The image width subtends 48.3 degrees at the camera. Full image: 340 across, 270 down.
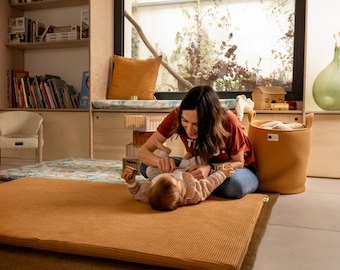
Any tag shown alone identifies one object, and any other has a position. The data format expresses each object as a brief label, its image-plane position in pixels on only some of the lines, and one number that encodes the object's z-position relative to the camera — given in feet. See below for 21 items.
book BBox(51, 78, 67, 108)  11.92
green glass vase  9.33
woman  5.69
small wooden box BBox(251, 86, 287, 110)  9.80
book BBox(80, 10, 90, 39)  11.53
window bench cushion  10.13
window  10.68
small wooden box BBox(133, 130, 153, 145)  8.46
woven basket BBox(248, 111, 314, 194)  7.09
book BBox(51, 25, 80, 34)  11.68
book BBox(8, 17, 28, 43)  12.22
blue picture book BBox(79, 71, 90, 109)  11.66
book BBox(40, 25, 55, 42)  12.14
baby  5.16
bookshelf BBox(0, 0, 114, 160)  11.18
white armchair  10.20
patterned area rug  8.16
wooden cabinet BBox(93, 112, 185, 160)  10.66
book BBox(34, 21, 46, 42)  12.30
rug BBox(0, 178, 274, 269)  3.74
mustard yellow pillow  11.46
